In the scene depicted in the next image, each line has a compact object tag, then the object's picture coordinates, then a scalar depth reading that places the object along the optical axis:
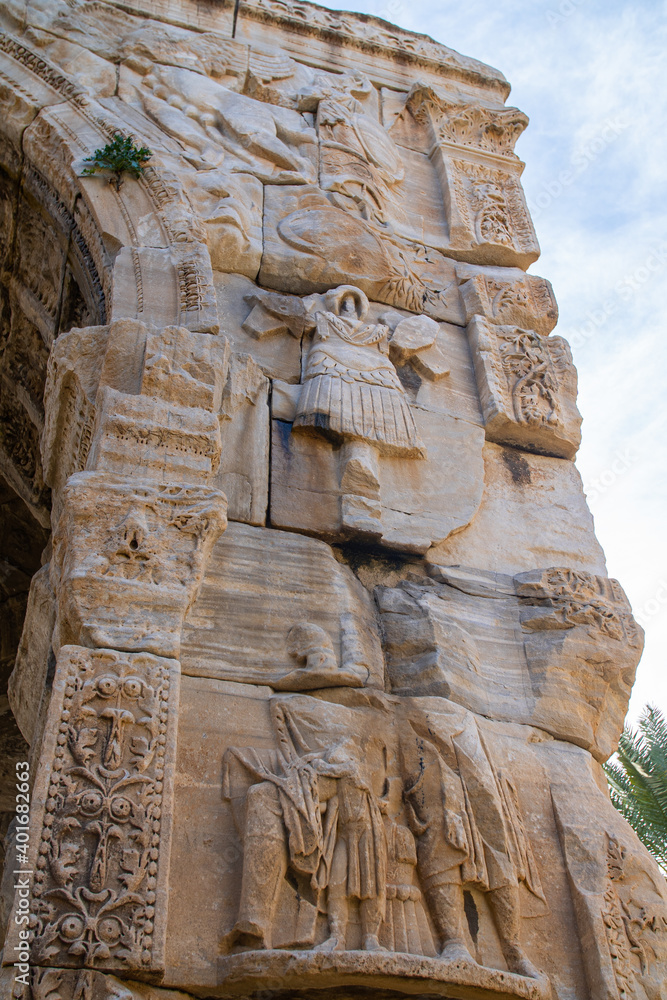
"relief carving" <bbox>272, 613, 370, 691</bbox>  3.84
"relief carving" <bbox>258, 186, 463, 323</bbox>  5.50
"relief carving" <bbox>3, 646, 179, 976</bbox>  2.82
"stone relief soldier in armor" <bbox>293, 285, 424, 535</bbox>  4.61
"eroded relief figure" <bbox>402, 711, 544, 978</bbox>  3.49
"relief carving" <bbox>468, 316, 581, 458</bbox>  5.39
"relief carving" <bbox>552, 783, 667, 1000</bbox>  3.58
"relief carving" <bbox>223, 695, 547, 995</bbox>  3.23
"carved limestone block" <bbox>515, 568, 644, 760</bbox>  4.39
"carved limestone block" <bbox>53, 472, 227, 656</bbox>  3.46
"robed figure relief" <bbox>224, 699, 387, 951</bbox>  3.19
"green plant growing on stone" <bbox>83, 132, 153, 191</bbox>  5.28
